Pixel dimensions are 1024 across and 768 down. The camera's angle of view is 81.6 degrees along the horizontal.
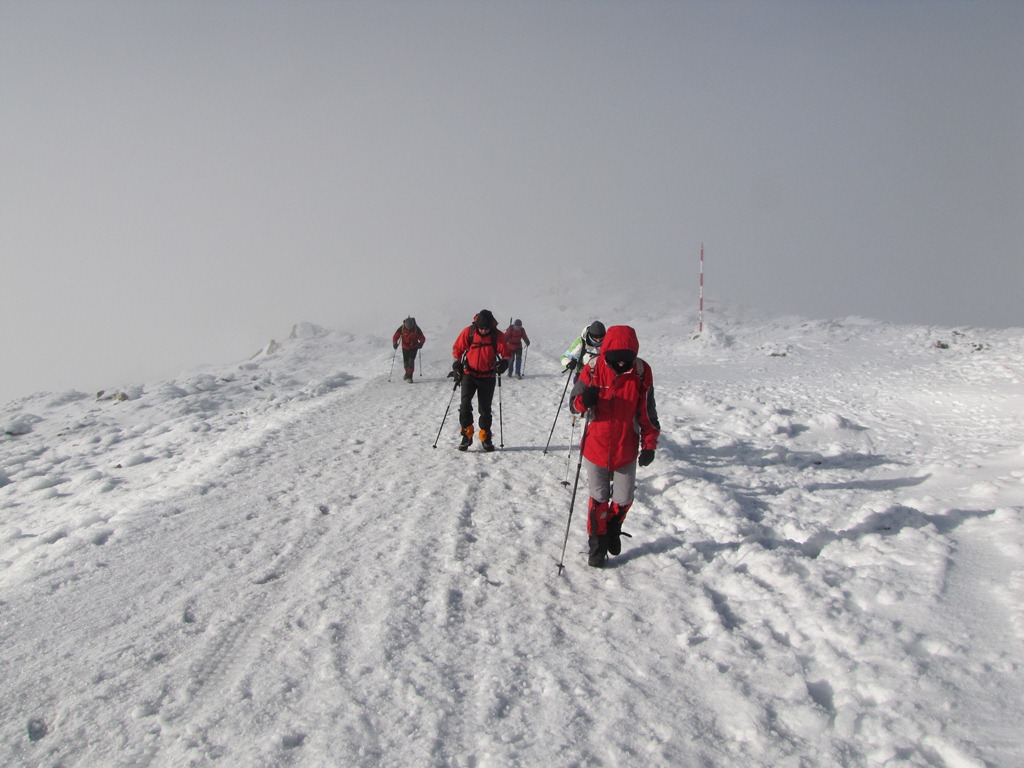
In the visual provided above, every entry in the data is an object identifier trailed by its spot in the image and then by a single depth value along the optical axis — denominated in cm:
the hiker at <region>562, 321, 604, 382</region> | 961
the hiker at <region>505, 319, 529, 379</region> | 1677
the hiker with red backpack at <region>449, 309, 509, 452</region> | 947
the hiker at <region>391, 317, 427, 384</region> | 1677
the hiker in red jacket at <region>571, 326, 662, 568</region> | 526
